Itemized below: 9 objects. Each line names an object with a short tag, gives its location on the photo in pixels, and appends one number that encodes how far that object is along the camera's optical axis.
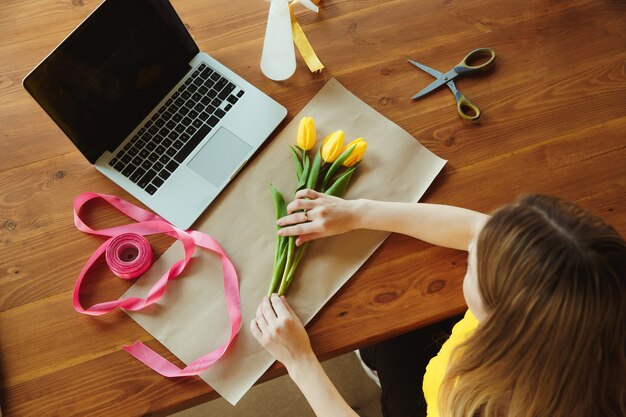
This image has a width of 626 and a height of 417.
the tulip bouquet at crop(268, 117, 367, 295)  1.00
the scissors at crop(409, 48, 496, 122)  1.10
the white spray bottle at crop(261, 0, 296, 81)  1.04
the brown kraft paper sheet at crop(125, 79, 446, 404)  0.92
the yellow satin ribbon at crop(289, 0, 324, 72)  1.10
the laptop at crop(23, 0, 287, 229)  0.93
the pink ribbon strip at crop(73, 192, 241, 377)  0.90
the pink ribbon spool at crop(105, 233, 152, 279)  0.94
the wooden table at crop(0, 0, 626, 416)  0.91
